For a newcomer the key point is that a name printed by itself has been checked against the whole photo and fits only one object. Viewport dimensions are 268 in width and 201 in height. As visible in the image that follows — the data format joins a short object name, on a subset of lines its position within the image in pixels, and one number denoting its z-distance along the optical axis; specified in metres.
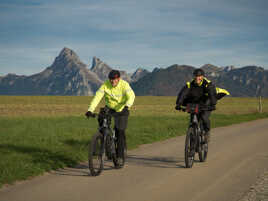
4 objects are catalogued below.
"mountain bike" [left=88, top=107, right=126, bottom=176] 14.68
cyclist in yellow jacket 15.64
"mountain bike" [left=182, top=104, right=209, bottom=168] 16.48
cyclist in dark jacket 17.33
